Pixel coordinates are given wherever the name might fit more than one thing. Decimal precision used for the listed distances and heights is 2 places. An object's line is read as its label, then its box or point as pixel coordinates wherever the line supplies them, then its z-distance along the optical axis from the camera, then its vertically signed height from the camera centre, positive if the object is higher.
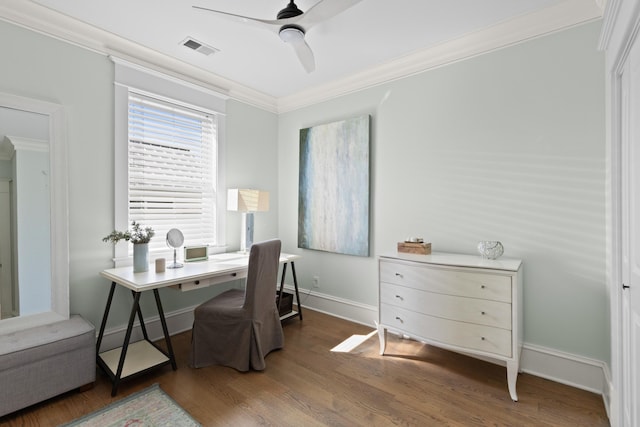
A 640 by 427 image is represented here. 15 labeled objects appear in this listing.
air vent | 2.57 +1.43
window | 2.63 +0.52
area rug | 1.76 -1.20
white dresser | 2.01 -0.65
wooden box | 2.51 -0.31
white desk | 2.11 -0.58
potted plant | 2.39 -0.24
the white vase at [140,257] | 2.43 -0.36
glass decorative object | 2.27 -0.29
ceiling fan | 1.72 +1.18
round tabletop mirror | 2.66 -0.25
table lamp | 3.26 +0.07
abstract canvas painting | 3.21 +0.26
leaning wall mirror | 2.06 -0.01
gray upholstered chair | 2.33 -0.87
